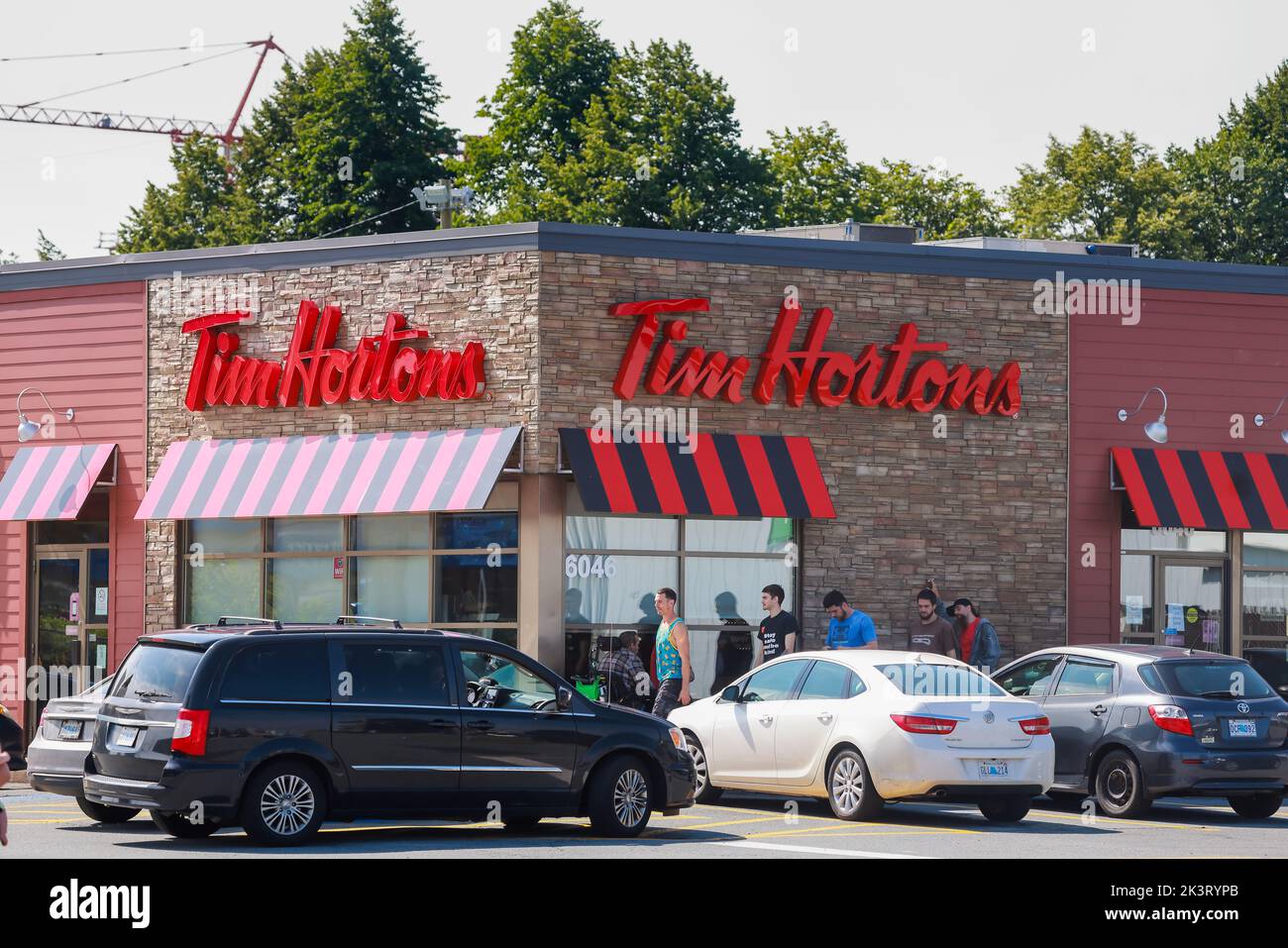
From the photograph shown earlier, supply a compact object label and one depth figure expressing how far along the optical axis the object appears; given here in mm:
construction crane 104688
